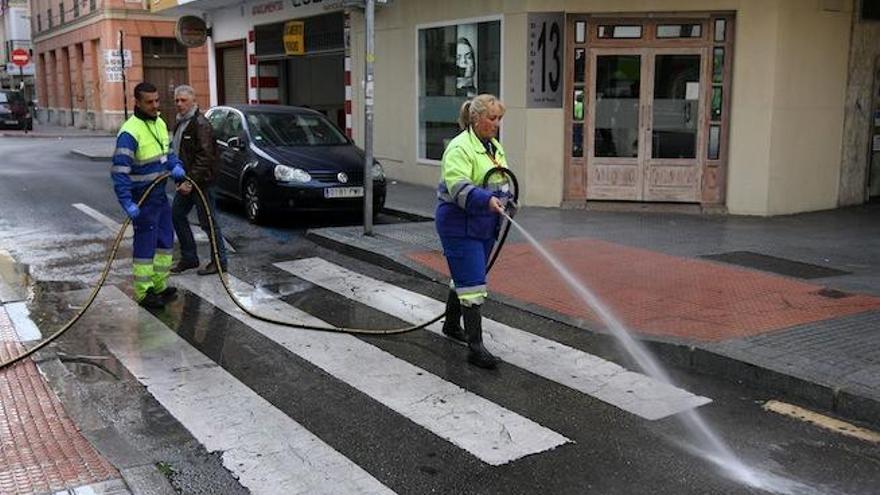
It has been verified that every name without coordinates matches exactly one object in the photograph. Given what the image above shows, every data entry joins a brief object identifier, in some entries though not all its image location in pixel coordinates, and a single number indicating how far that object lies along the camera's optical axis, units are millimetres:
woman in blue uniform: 5594
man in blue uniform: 7047
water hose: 5809
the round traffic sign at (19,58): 40656
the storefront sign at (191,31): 22359
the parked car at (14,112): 37938
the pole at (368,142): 10289
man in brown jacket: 8508
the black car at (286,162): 11250
